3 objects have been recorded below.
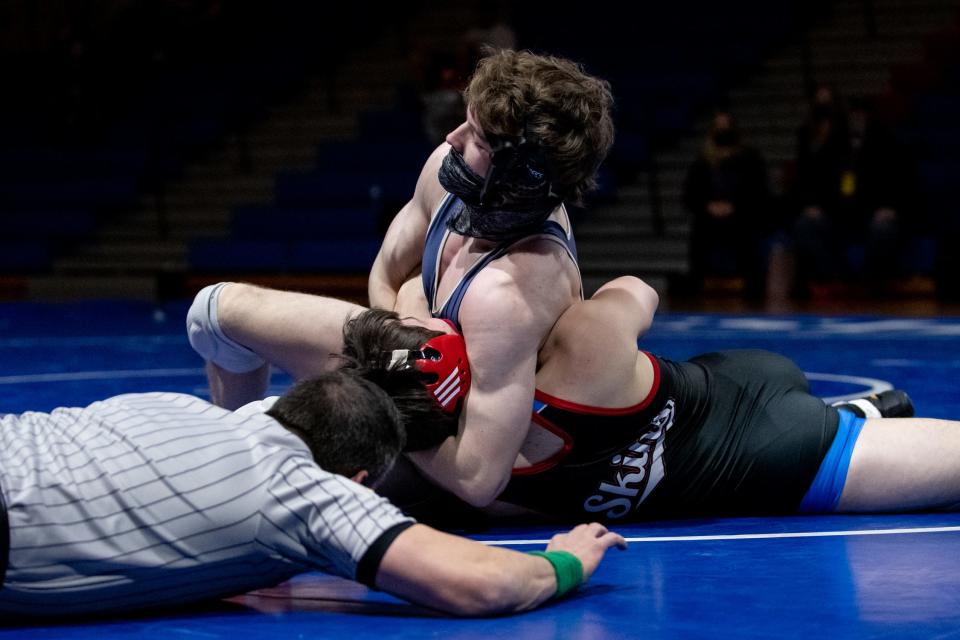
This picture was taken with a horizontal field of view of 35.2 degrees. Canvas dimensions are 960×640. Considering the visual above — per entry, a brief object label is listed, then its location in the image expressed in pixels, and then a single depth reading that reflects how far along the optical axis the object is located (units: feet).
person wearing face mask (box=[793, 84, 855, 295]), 35.50
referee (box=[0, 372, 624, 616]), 7.93
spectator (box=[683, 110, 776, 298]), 36.24
